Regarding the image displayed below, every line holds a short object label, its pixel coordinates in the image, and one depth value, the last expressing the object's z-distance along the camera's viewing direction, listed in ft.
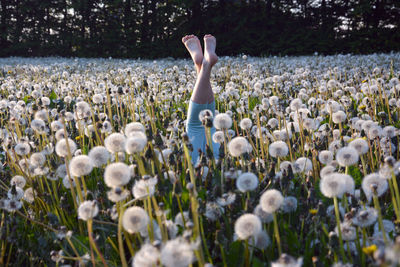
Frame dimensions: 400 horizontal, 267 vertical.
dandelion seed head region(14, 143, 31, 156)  7.55
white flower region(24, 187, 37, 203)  7.29
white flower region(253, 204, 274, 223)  4.96
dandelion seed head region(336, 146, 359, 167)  5.43
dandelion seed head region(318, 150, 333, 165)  7.11
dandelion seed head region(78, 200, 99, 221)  4.56
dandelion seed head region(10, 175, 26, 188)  7.30
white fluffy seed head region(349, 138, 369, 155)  6.15
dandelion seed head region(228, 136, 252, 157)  6.07
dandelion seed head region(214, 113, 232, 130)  7.16
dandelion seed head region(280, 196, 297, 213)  5.89
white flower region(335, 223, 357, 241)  4.85
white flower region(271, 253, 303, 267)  3.29
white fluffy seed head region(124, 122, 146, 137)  6.31
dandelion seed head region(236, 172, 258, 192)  5.19
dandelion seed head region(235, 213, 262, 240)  4.09
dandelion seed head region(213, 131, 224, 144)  8.52
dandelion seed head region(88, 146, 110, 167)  6.20
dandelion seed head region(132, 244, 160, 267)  3.42
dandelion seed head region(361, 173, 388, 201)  5.03
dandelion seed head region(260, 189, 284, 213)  4.26
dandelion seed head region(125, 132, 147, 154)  4.88
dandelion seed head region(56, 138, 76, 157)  6.31
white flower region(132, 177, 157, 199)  4.92
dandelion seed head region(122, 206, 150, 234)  4.17
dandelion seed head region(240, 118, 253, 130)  9.04
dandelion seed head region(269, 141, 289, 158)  7.02
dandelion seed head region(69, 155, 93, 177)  5.23
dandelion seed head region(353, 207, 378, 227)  4.75
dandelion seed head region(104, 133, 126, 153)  5.58
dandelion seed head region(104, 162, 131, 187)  4.54
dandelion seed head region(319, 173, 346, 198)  4.38
